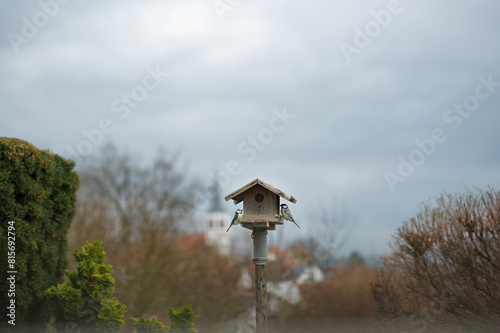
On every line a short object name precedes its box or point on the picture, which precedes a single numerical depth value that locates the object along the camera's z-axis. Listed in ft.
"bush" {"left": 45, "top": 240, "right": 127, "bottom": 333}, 20.95
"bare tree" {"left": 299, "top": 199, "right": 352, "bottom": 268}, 51.72
